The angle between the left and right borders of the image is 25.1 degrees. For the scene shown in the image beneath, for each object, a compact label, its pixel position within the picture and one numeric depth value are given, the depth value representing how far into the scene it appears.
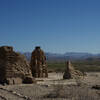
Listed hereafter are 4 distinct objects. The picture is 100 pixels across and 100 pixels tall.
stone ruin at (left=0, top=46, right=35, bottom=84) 25.08
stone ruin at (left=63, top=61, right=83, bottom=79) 32.60
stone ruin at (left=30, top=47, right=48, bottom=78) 35.25
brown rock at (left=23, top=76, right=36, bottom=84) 25.59
